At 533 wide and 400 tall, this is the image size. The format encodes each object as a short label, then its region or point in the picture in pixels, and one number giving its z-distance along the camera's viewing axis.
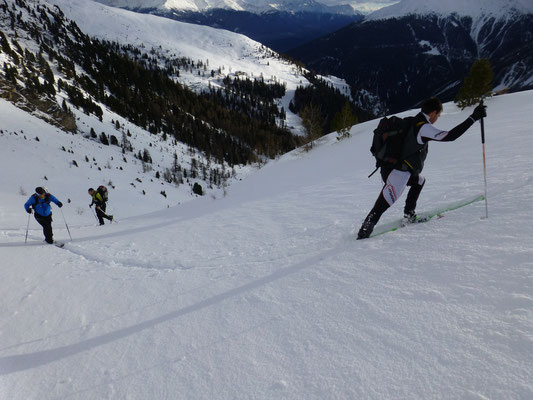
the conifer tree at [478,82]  31.96
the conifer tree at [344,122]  41.12
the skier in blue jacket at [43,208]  8.35
